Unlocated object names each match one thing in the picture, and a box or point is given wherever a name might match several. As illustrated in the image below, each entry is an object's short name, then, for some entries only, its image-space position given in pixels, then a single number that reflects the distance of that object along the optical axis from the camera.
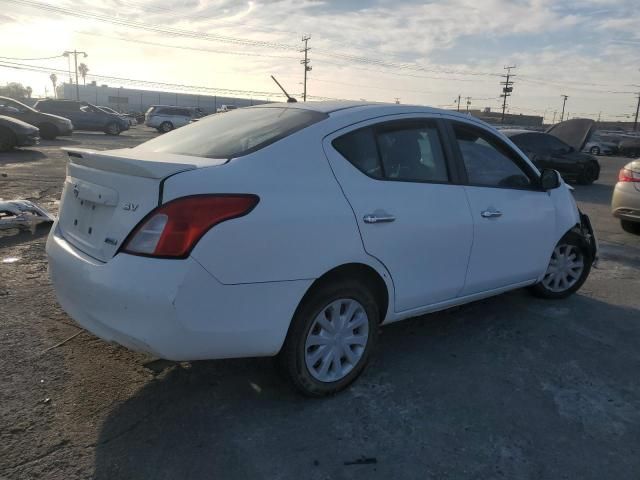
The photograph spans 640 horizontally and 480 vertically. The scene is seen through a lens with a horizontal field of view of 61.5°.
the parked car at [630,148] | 37.75
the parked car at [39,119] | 20.23
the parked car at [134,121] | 47.81
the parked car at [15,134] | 15.47
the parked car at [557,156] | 14.09
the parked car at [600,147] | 37.19
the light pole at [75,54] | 90.00
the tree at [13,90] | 85.57
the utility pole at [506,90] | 75.69
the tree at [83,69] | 95.39
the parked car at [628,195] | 7.57
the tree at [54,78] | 88.94
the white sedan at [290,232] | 2.48
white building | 89.81
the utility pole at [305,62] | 70.94
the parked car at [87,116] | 27.22
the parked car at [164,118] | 34.34
